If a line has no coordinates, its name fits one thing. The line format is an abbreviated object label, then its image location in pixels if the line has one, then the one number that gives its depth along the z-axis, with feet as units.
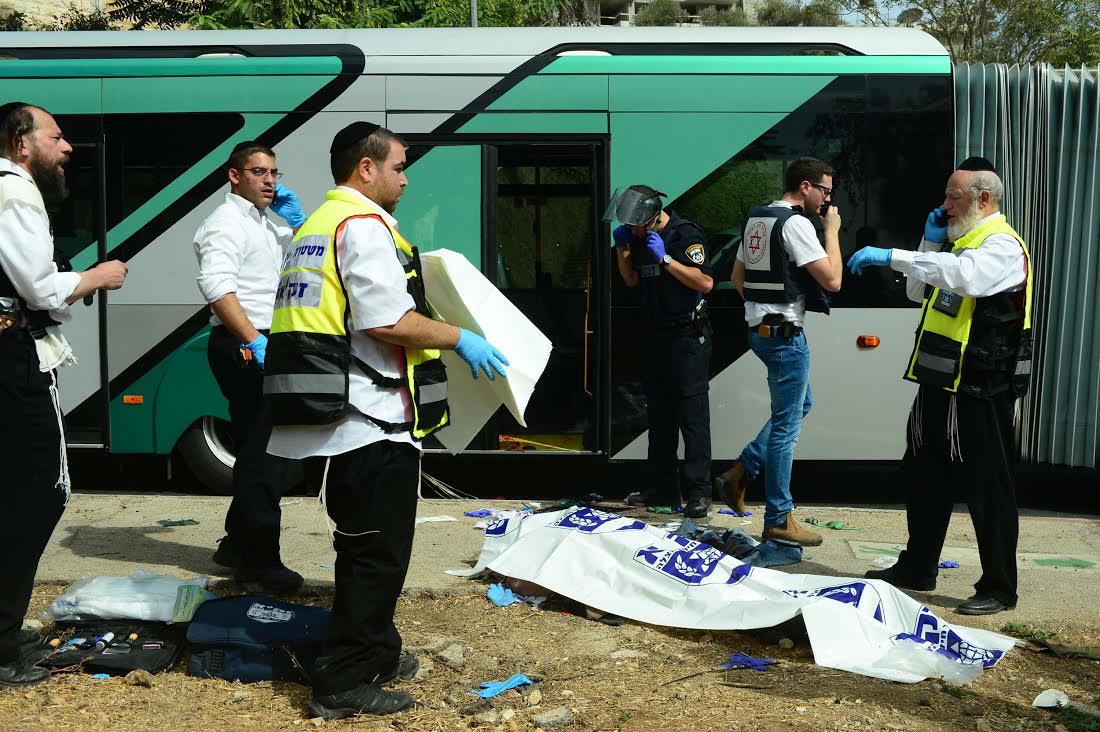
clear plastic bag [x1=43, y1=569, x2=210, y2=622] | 15.03
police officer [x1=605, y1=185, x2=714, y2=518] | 22.48
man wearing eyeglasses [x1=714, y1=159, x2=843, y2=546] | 20.26
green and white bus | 24.47
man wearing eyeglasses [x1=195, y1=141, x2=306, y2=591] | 17.02
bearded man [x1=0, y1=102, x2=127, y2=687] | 12.92
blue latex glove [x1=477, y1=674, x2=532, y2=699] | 13.60
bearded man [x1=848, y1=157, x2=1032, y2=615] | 16.29
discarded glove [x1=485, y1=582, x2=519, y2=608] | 16.92
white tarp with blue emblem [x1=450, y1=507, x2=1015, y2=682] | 14.10
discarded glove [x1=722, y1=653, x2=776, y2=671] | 14.43
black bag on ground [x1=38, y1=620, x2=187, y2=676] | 14.10
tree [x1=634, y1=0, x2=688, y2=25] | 201.77
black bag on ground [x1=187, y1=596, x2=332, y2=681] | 14.03
